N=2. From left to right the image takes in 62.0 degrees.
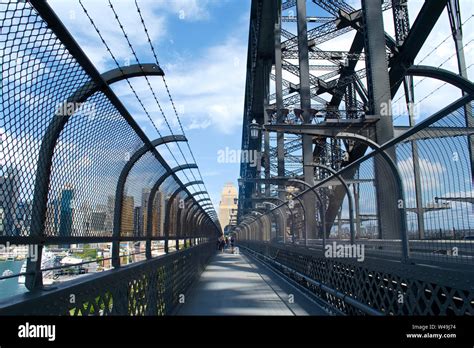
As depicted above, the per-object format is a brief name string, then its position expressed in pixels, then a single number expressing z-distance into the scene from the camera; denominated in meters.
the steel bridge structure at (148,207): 2.49
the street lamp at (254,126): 14.48
